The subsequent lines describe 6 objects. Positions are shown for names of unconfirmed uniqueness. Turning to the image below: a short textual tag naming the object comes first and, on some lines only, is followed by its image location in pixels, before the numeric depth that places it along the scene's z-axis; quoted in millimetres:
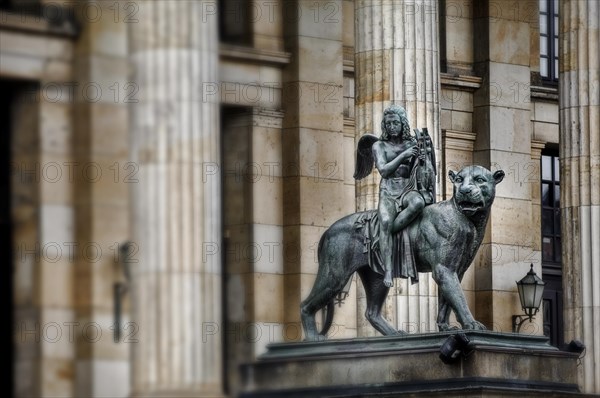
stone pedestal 30734
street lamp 41000
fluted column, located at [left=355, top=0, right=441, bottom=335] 35875
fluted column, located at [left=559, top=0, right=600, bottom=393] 38688
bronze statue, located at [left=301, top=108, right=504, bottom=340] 31719
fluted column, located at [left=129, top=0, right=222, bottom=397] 29766
